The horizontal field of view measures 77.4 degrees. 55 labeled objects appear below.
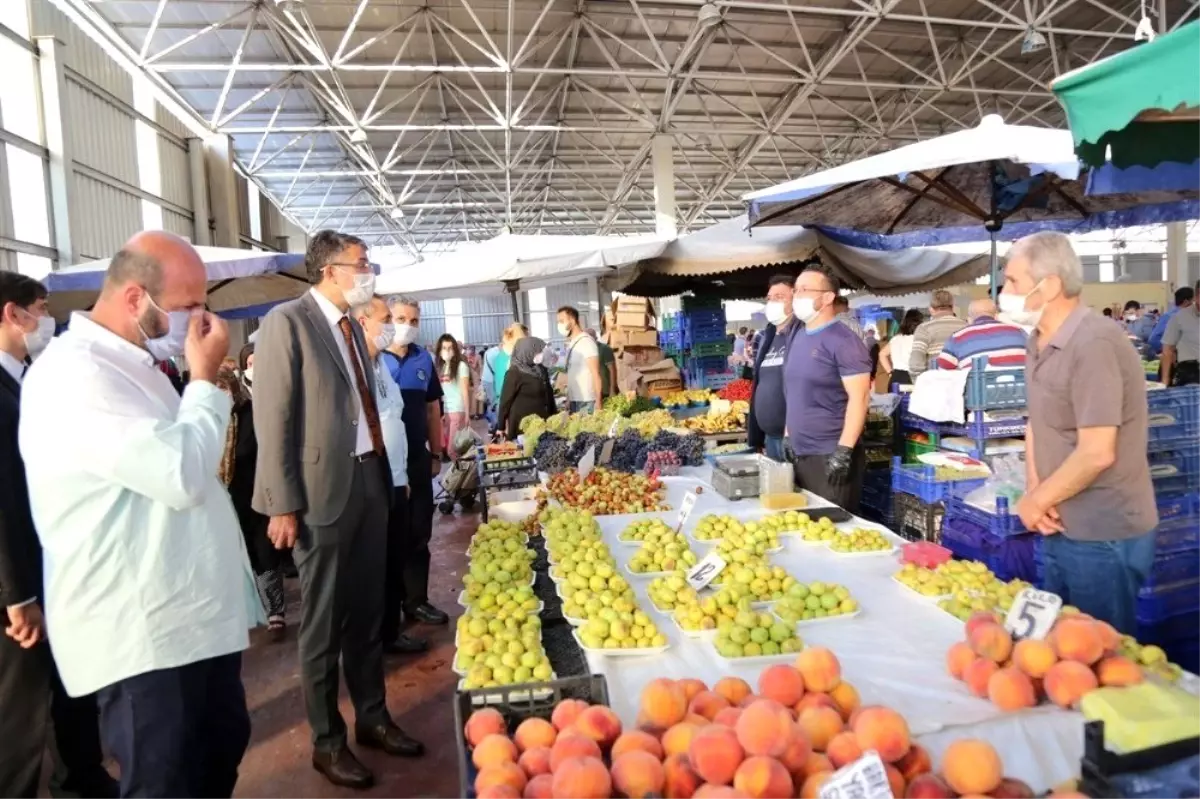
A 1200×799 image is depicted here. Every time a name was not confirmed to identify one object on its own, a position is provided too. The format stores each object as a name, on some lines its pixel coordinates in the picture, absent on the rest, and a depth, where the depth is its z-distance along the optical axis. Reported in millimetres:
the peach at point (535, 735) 1372
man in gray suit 2469
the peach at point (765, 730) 1219
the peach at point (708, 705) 1455
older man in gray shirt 2004
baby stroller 7332
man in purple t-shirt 3348
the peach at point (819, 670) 1537
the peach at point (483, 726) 1432
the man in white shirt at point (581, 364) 6281
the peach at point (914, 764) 1304
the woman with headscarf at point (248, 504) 4359
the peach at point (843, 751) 1273
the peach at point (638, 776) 1193
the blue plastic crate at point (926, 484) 3406
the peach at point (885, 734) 1271
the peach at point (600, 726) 1372
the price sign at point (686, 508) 2809
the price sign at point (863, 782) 1040
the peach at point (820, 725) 1355
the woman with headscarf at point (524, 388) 6500
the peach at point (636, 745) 1299
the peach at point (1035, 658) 1582
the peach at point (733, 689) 1514
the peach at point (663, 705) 1446
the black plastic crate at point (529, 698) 1553
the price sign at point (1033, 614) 1682
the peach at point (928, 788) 1169
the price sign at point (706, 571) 2312
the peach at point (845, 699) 1516
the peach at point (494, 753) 1317
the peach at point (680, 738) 1315
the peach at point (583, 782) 1168
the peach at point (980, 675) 1630
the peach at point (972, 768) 1190
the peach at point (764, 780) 1141
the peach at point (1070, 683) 1516
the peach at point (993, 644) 1670
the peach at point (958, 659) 1701
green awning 1794
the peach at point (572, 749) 1264
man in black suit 2133
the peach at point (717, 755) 1207
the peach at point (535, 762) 1284
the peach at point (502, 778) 1239
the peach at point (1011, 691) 1545
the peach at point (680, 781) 1221
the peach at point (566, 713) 1423
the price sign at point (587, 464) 3786
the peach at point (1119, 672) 1514
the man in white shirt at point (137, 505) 1564
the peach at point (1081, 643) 1561
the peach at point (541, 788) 1195
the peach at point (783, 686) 1484
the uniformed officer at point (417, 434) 4172
